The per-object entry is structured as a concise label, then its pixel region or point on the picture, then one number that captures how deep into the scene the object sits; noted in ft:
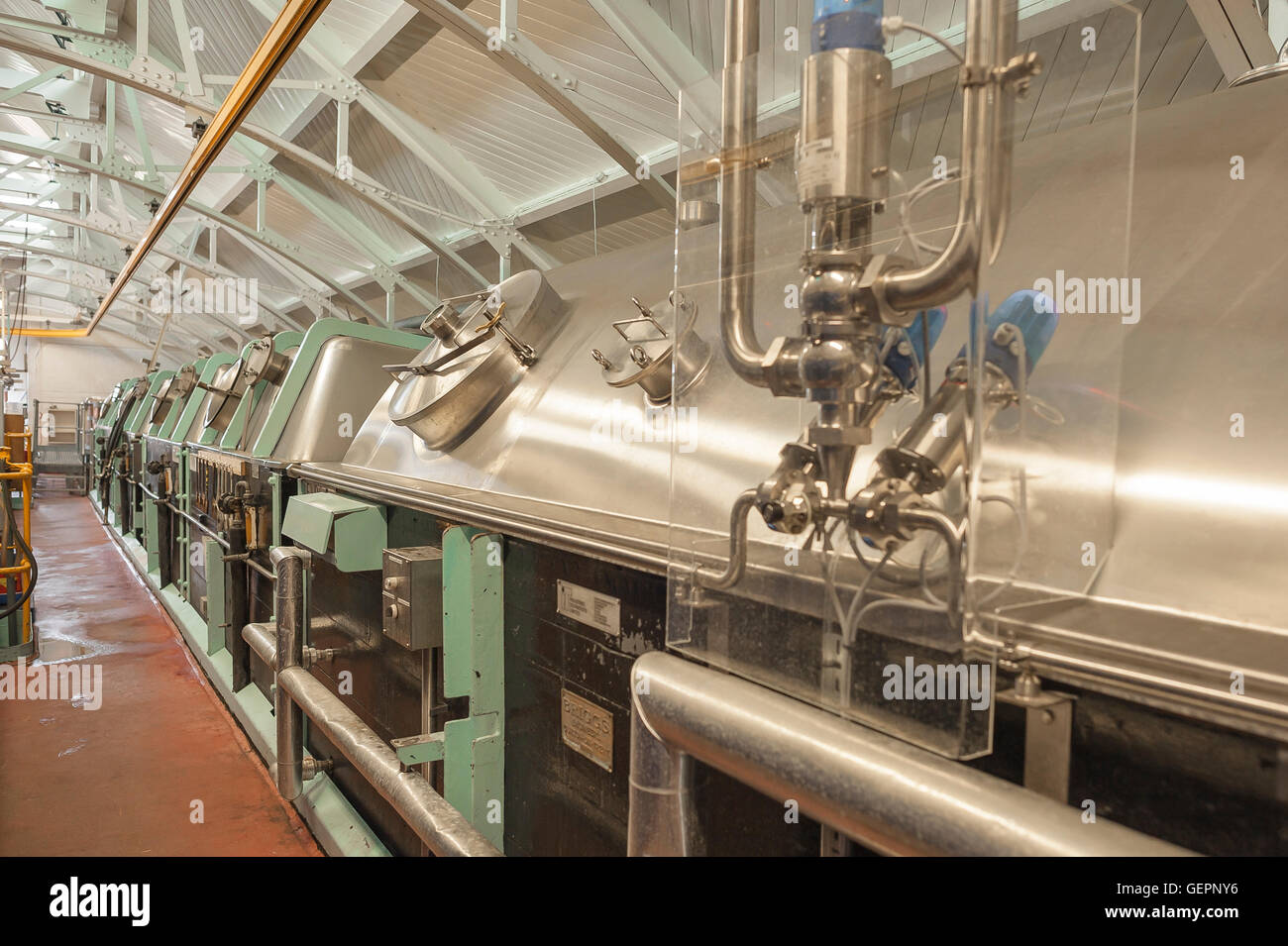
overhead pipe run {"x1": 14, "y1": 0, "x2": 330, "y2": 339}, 7.81
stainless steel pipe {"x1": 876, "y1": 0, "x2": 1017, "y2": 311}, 2.24
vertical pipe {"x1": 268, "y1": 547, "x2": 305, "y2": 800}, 7.45
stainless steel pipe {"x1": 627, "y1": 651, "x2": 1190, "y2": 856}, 1.90
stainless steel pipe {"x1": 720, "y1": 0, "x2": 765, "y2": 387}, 3.02
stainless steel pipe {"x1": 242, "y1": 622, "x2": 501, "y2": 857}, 4.61
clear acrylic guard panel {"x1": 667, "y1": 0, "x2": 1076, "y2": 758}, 2.36
